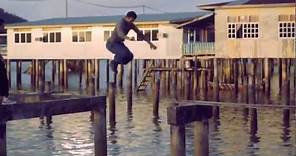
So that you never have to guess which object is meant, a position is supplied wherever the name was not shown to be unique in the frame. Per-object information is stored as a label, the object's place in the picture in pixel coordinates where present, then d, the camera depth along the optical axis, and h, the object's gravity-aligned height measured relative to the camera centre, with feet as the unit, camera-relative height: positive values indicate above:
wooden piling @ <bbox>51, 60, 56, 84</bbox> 173.21 -0.75
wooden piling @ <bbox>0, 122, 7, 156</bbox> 41.60 -4.20
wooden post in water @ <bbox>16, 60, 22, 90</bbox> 173.98 -1.87
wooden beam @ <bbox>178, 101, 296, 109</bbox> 45.98 -2.65
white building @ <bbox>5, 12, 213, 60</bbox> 155.71 +6.52
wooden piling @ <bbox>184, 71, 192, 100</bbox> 115.44 -3.76
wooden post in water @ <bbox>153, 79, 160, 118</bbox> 95.50 -4.45
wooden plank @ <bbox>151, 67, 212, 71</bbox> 135.20 -0.77
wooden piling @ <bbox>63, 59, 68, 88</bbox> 166.48 -1.87
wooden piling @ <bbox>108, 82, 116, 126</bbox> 84.60 -4.56
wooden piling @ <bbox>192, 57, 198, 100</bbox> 135.64 -2.70
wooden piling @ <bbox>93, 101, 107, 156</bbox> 50.18 -4.56
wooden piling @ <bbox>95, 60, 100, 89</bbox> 149.18 -0.60
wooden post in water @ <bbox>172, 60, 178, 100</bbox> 136.95 -3.64
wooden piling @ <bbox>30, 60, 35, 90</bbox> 174.42 -1.30
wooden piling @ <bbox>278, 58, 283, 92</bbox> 137.46 -0.77
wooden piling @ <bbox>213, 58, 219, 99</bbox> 107.18 -2.42
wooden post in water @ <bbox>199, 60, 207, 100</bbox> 129.10 -3.33
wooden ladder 142.61 -2.88
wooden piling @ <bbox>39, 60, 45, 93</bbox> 158.53 -0.46
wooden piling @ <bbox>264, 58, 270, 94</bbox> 131.52 -1.80
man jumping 51.60 +1.86
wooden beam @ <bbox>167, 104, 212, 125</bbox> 38.60 -2.63
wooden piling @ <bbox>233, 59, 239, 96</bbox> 135.95 -1.78
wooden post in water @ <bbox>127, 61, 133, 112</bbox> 105.91 -4.60
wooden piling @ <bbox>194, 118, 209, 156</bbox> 41.65 -4.21
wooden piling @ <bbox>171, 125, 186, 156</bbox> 38.86 -4.02
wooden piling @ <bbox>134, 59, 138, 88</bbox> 173.78 -2.19
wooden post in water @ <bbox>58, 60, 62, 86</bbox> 171.65 -1.70
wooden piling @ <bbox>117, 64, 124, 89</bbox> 136.18 -2.14
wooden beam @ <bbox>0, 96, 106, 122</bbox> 41.42 -2.53
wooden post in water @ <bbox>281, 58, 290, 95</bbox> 121.74 -1.42
